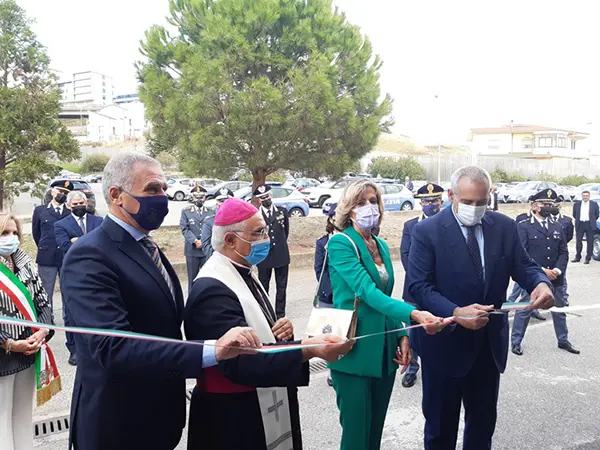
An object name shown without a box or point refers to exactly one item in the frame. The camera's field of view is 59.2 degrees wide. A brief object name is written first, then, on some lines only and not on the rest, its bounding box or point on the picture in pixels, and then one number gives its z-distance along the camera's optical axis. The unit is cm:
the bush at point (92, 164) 5844
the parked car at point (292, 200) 2344
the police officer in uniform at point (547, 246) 625
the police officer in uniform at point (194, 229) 867
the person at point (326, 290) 453
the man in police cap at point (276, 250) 781
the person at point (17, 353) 311
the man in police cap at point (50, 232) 654
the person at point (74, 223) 621
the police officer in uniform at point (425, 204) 605
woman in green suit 310
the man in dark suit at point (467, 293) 316
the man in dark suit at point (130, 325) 195
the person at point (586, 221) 1327
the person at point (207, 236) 798
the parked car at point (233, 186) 3201
